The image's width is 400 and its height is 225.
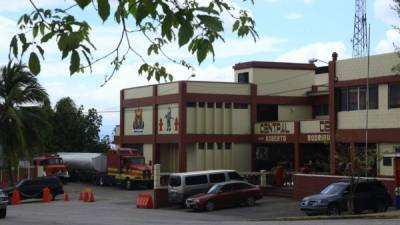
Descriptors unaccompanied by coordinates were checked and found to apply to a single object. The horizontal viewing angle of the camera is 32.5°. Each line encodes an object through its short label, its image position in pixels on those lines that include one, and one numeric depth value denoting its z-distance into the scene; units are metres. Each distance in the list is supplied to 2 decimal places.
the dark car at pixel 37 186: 49.12
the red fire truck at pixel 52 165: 61.94
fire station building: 50.03
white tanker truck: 53.94
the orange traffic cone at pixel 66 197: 48.58
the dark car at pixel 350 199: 31.36
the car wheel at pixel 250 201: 39.56
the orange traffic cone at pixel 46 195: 48.78
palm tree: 43.72
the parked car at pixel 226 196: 38.12
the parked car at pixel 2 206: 32.88
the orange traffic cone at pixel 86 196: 47.22
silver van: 40.66
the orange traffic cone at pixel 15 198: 47.59
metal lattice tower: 65.50
